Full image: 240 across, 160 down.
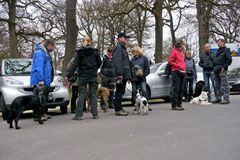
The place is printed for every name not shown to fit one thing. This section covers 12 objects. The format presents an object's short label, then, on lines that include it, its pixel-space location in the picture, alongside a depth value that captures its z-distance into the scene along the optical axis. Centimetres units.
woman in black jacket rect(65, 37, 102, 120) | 693
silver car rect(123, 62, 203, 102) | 1025
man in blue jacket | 665
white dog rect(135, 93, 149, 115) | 749
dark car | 1469
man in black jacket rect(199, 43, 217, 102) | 1023
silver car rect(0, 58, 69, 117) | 721
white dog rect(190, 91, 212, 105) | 962
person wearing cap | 718
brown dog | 843
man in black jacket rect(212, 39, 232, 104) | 935
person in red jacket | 832
